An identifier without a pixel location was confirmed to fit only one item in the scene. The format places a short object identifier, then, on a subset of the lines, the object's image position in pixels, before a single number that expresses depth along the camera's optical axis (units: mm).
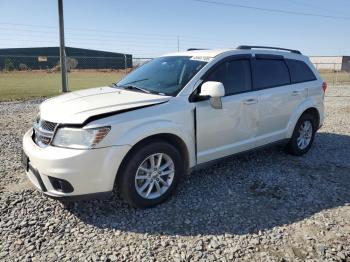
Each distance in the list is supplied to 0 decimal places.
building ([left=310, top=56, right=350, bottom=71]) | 60372
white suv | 3502
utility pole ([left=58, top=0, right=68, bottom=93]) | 16156
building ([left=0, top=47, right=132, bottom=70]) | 46656
